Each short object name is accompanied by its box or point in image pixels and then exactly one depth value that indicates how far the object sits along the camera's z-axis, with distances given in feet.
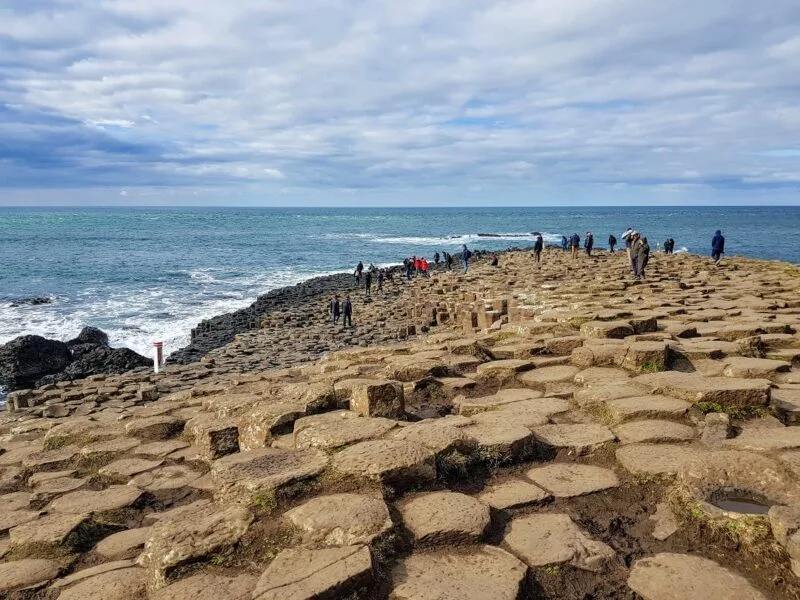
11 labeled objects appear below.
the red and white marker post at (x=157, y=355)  55.77
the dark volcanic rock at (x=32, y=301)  105.83
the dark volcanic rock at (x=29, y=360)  60.70
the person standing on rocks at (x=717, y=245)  88.33
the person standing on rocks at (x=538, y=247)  119.14
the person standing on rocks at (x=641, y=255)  64.49
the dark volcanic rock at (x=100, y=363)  59.82
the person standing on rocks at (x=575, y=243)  124.06
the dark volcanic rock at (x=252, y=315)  69.92
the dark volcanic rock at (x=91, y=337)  72.49
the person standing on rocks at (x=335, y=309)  81.25
